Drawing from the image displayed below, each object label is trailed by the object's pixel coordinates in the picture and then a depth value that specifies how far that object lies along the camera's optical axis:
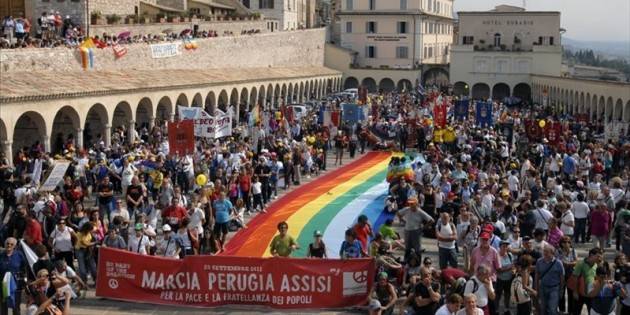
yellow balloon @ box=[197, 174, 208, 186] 18.62
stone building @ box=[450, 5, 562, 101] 67.38
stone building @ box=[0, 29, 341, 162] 25.02
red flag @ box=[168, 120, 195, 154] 20.92
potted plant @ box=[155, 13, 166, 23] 45.91
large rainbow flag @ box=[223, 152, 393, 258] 15.37
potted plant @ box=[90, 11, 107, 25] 38.83
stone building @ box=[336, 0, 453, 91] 72.69
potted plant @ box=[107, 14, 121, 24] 40.25
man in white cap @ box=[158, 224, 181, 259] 13.18
